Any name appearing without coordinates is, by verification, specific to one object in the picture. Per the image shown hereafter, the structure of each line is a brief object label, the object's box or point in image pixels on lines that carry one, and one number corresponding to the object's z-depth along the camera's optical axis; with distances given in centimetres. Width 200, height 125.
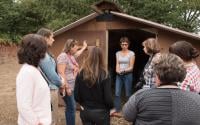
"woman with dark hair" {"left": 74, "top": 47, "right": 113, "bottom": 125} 338
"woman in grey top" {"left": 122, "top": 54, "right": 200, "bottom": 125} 217
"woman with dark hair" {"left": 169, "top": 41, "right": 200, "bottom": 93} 291
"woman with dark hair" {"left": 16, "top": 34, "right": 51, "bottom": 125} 258
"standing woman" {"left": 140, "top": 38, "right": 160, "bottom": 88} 393
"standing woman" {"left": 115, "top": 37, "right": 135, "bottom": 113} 601
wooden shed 624
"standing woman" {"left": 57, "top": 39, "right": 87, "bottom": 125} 464
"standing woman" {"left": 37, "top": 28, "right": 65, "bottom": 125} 375
